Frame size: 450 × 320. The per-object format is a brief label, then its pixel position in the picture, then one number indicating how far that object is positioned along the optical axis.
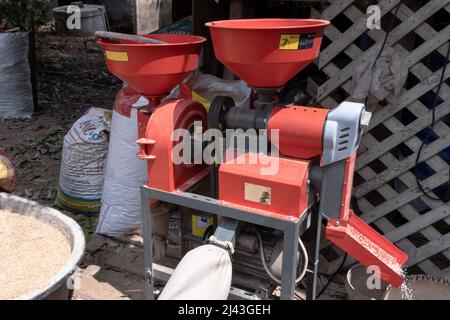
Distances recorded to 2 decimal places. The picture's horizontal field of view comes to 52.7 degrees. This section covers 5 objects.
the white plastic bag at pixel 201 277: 1.39
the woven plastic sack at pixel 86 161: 2.73
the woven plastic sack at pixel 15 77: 4.13
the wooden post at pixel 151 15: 3.16
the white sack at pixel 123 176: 2.44
